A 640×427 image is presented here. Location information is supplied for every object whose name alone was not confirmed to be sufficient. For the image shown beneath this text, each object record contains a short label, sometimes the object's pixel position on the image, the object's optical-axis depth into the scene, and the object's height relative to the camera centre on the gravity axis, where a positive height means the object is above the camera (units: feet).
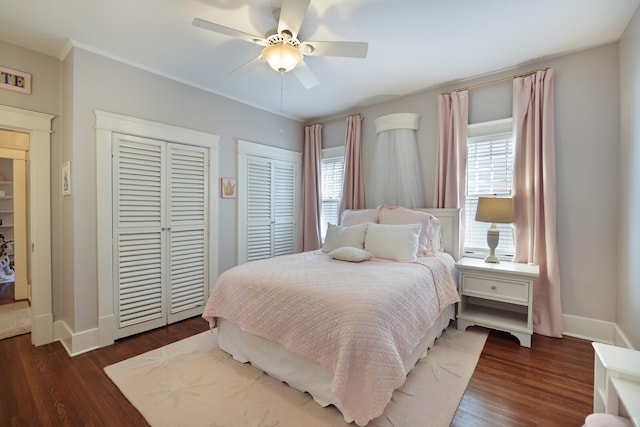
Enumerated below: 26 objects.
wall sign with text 7.61 +3.69
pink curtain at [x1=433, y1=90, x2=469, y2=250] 10.23 +2.23
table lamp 8.55 -0.06
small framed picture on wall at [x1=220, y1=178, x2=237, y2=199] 11.40 +1.00
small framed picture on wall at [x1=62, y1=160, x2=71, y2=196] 8.04 +1.00
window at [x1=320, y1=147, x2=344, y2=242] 14.07 +1.44
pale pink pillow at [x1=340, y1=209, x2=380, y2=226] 10.77 -0.20
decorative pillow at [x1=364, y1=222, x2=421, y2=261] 8.57 -0.93
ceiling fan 5.87 +3.91
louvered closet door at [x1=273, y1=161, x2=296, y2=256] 13.51 +0.20
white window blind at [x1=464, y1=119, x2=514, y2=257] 9.64 +1.37
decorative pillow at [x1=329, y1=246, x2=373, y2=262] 8.34 -1.29
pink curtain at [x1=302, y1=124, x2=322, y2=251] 14.19 +0.86
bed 4.79 -2.18
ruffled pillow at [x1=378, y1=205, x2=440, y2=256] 9.43 -0.28
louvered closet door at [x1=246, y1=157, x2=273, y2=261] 12.39 +0.13
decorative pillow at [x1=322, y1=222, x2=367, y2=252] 9.54 -0.89
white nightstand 8.02 -2.46
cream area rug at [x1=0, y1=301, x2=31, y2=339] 9.04 -3.88
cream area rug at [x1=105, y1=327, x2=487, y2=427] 5.29 -3.92
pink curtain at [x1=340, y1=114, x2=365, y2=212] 12.90 +2.03
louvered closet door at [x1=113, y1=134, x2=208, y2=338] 8.75 -0.68
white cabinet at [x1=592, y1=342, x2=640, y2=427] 3.57 -2.35
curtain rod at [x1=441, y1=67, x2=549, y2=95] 8.97 +4.51
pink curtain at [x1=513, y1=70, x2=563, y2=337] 8.47 +0.65
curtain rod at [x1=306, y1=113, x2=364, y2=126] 13.19 +4.63
